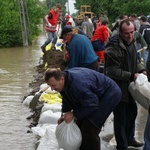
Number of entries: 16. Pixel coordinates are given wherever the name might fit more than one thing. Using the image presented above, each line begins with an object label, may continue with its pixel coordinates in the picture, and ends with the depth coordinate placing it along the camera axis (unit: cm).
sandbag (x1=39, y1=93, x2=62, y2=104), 736
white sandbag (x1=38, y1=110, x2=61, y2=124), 617
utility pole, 2252
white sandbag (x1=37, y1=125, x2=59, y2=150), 477
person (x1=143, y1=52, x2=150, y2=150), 414
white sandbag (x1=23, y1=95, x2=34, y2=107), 825
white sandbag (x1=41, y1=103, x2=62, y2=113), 669
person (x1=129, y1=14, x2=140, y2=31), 1484
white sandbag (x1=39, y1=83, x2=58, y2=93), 870
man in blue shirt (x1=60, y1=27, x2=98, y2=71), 592
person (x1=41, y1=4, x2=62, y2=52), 1310
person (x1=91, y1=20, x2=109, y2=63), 913
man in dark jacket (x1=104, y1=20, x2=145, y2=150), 457
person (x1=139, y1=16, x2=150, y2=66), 1072
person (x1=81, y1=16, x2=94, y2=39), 1753
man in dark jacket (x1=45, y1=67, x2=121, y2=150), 384
